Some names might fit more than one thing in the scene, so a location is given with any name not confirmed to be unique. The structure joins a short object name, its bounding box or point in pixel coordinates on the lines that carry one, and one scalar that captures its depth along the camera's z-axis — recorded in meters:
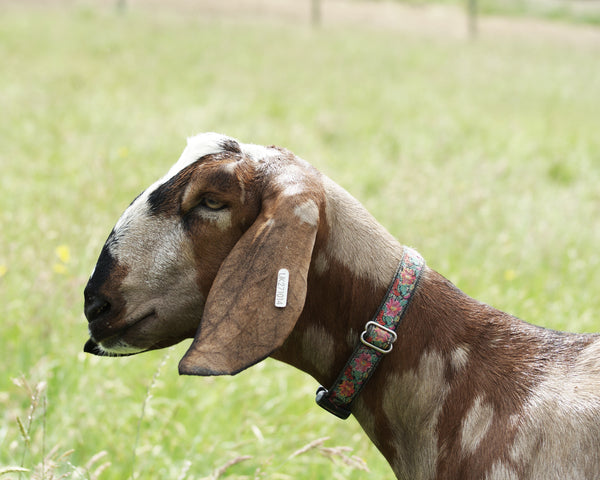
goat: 1.97
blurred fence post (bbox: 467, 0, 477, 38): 26.62
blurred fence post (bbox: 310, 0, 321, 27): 24.09
